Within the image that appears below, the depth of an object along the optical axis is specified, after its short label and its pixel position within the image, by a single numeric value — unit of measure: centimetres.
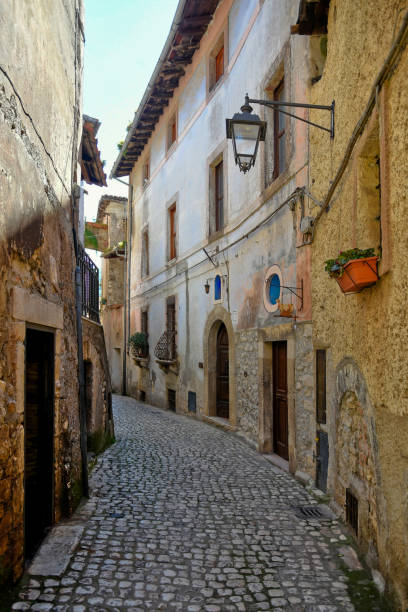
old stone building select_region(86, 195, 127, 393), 2050
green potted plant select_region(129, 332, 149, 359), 1616
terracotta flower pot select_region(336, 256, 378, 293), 359
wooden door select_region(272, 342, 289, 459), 733
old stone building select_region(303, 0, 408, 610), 321
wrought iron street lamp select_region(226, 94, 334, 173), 528
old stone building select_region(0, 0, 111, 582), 316
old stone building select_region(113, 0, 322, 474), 666
